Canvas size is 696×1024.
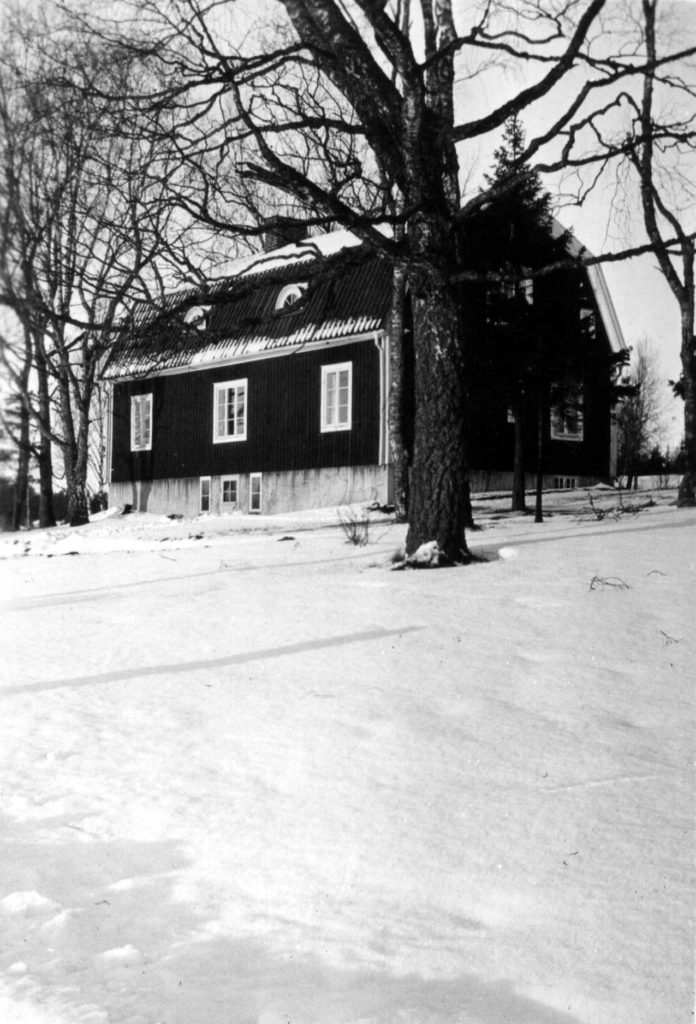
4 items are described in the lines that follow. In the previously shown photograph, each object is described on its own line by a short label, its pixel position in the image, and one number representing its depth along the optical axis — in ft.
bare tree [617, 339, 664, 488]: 69.41
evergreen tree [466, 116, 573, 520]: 56.75
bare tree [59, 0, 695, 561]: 29.76
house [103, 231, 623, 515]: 74.95
